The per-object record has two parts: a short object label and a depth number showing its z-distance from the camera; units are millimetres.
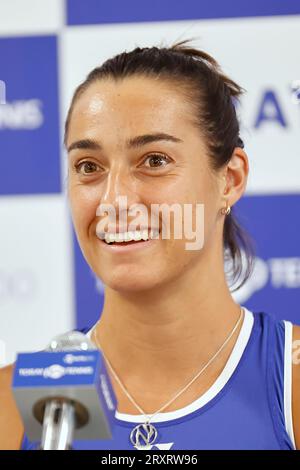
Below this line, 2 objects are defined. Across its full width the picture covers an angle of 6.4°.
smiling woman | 2218
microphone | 1941
